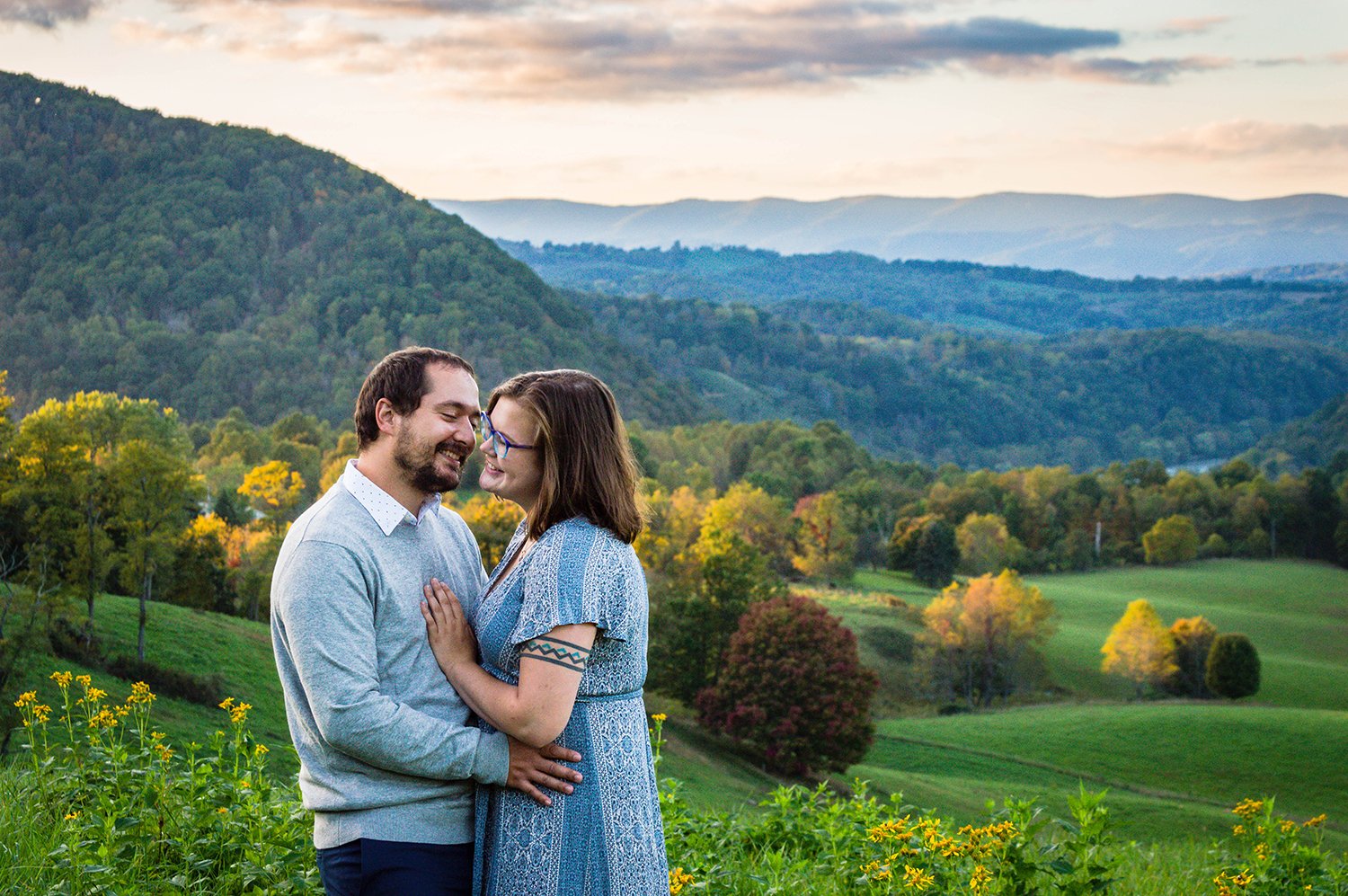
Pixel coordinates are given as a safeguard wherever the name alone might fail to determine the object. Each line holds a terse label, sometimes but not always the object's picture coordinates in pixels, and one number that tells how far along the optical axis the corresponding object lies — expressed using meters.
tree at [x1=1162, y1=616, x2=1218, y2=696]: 49.81
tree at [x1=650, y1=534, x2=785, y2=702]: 34.25
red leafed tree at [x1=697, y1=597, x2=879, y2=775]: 28.81
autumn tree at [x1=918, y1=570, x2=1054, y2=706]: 49.12
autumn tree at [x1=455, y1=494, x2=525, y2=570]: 31.06
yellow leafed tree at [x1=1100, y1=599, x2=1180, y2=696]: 48.22
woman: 2.82
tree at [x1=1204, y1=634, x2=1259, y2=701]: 47.56
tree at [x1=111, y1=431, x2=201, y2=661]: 23.59
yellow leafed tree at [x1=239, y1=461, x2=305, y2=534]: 48.44
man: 2.78
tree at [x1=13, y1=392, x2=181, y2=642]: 22.48
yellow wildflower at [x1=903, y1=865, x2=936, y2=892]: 3.48
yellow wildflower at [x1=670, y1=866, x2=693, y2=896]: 3.70
